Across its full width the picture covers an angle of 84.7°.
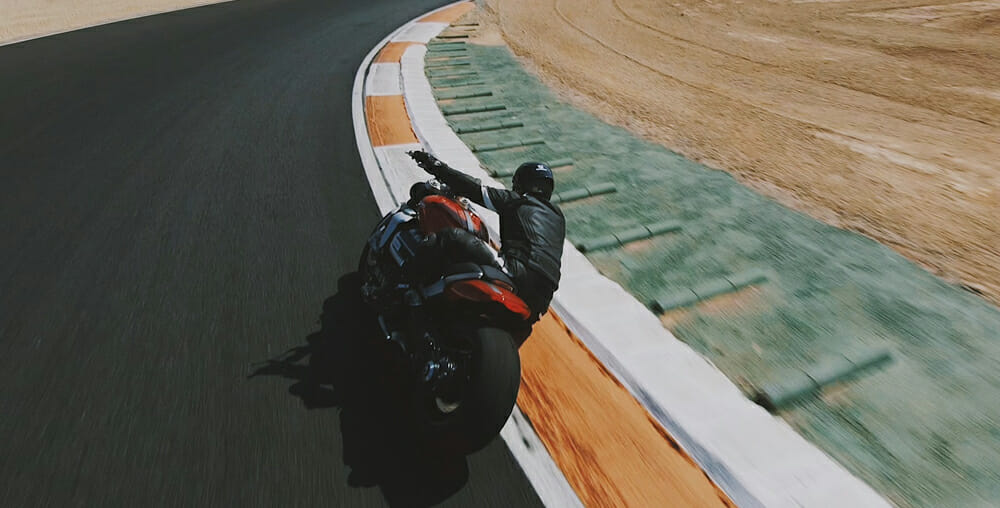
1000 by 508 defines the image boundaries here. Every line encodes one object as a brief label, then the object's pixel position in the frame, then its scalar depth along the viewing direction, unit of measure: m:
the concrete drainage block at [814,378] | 2.97
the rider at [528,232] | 2.85
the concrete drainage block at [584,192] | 5.28
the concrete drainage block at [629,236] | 4.50
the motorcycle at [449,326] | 2.37
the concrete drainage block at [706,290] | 3.75
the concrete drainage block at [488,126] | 7.31
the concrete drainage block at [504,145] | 6.65
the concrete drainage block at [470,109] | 8.03
